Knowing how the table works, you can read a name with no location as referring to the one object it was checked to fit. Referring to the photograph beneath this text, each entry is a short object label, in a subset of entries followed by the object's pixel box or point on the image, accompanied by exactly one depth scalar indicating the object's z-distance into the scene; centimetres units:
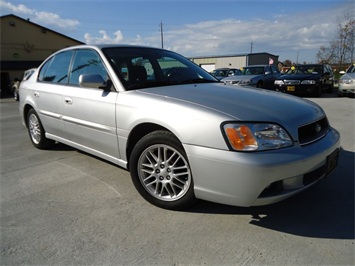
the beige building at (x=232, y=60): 4153
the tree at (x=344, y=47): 2309
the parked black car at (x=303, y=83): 1145
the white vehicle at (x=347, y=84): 1079
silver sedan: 214
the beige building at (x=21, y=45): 2431
